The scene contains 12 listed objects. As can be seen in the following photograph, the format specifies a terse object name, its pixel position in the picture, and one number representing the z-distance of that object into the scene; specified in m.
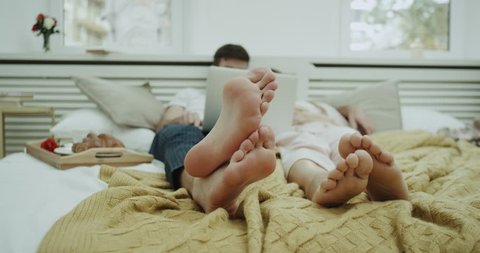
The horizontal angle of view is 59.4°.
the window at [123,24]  2.83
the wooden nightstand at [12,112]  2.18
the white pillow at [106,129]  1.83
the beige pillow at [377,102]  2.25
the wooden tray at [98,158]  1.34
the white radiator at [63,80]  2.47
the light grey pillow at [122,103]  1.93
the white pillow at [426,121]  2.27
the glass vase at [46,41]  2.51
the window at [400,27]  3.04
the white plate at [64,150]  1.38
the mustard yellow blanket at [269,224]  0.64
